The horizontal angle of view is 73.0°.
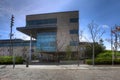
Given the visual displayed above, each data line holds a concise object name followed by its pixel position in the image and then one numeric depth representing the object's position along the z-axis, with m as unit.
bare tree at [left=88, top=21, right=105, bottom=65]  18.02
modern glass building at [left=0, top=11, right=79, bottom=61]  27.04
